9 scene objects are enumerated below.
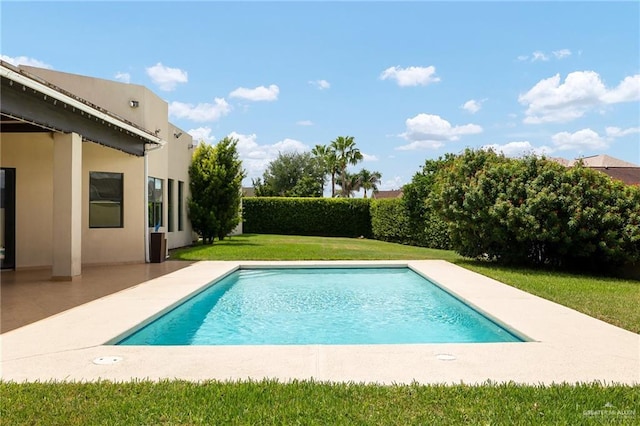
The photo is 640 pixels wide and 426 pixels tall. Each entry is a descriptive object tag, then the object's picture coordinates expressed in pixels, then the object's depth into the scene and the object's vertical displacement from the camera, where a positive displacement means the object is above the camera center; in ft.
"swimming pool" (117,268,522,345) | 21.97 -6.07
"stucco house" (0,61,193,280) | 30.32 +3.88
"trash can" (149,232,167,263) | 46.11 -3.42
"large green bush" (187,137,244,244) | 65.31 +3.67
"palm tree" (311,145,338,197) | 165.17 +19.62
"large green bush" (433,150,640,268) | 39.17 +0.02
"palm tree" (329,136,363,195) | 163.84 +22.27
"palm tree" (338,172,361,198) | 179.11 +11.96
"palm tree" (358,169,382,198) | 192.95 +14.00
